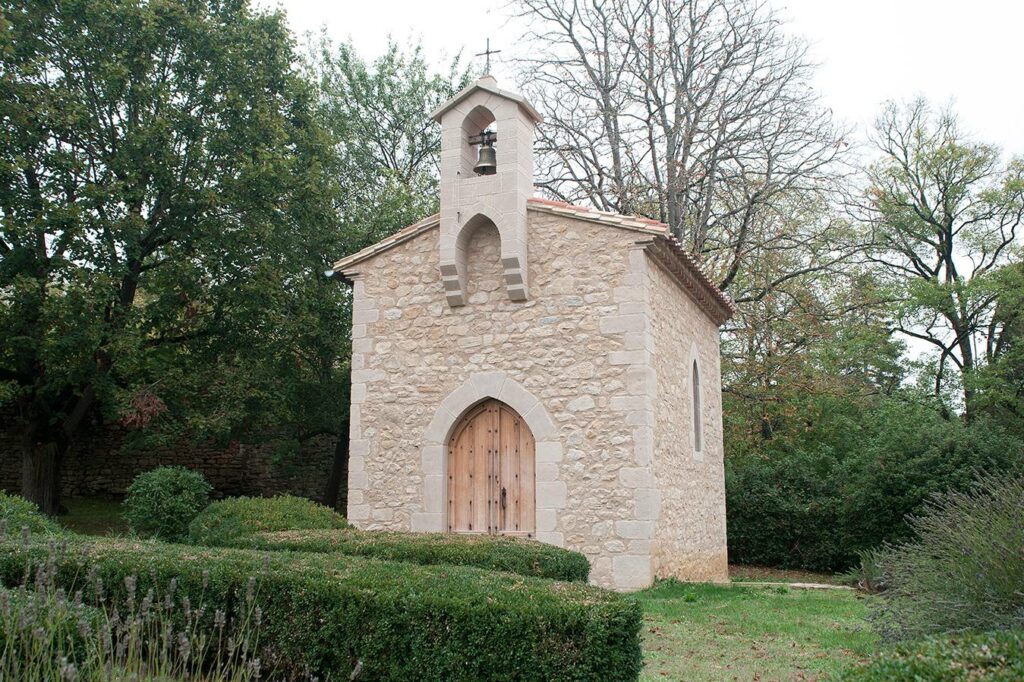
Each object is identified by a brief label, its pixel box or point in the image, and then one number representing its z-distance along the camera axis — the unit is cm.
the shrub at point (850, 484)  1521
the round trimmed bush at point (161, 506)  1202
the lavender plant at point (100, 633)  350
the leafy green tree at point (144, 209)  1440
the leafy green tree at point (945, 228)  2256
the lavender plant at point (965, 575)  571
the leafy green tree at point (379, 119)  2159
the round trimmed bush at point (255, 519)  967
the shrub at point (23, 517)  895
